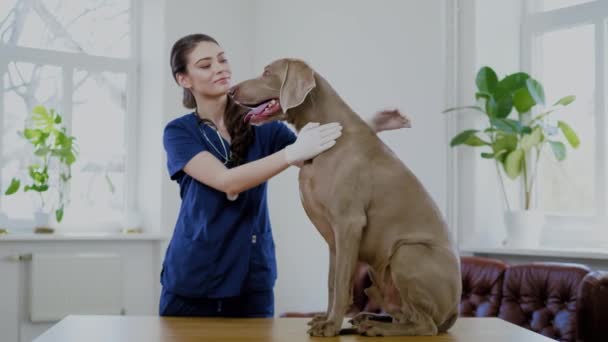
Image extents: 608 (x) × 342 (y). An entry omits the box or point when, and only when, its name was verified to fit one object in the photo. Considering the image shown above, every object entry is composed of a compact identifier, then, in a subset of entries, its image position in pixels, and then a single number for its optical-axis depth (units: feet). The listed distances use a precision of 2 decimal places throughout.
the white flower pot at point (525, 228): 11.89
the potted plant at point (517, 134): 11.72
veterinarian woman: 6.98
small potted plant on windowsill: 14.73
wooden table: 5.46
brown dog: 5.47
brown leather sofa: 8.96
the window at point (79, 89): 15.48
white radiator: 14.48
